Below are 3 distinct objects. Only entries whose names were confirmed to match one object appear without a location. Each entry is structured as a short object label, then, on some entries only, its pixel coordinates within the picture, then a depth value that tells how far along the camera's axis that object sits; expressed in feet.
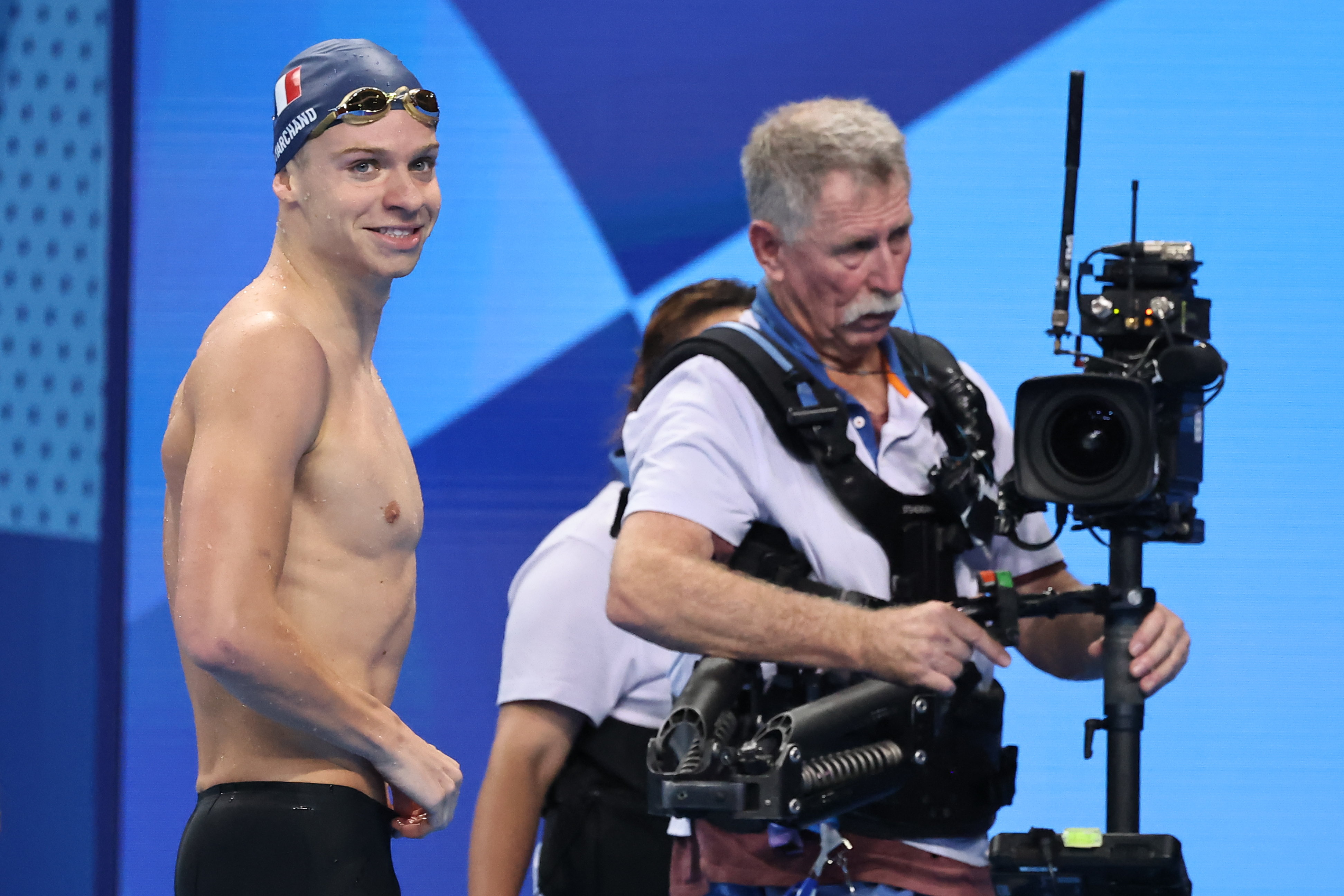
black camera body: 47.61
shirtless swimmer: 46.71
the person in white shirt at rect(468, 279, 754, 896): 49.35
